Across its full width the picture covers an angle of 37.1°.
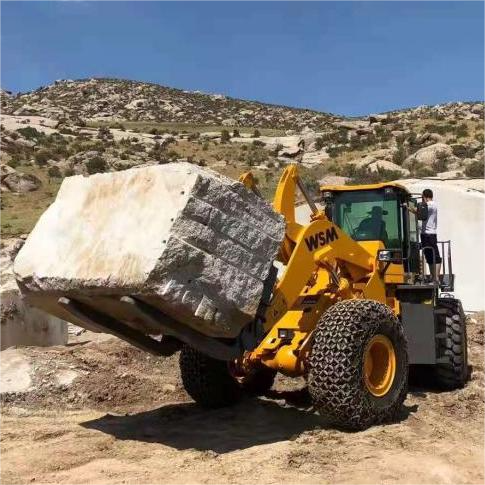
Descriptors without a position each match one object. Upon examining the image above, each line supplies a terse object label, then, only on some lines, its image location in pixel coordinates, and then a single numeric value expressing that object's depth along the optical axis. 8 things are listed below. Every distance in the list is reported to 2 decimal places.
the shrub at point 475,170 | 26.40
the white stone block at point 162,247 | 5.47
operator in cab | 8.64
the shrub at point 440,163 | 29.94
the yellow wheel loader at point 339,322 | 6.31
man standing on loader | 9.62
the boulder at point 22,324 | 10.21
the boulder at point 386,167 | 29.75
